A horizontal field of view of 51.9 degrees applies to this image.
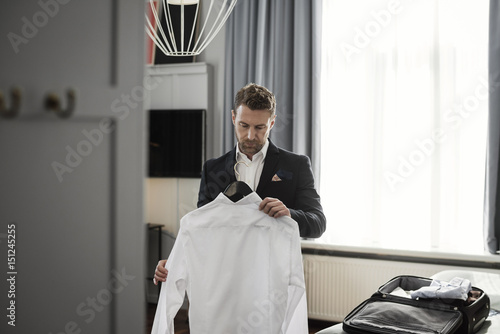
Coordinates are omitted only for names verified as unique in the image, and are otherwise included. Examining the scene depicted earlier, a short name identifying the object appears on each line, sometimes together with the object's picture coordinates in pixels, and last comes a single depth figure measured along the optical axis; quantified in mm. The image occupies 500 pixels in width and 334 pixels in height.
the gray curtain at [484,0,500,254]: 3383
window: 3590
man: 1999
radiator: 3654
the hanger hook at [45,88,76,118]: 582
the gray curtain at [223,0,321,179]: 3871
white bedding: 1809
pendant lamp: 4307
